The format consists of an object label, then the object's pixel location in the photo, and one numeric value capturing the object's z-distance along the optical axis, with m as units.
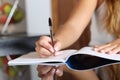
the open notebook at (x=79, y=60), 1.11
